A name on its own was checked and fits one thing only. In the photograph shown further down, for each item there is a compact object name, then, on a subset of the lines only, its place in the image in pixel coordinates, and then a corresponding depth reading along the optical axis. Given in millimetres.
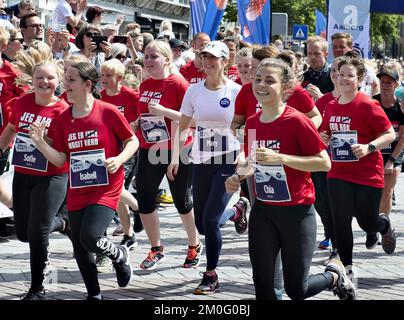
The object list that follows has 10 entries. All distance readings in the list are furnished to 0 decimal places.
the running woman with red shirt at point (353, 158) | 7273
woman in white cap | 7434
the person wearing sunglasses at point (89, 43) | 11531
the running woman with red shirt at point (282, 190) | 5668
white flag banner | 17859
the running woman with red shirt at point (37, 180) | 6745
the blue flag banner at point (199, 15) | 15914
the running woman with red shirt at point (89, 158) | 6258
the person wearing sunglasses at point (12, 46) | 10258
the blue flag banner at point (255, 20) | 16734
